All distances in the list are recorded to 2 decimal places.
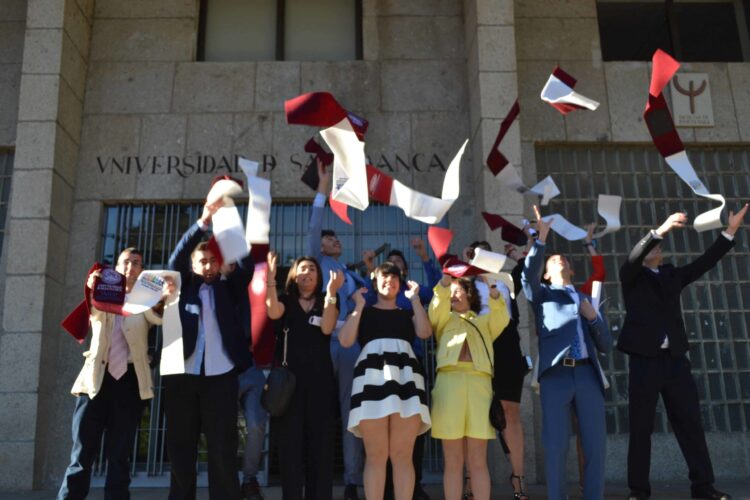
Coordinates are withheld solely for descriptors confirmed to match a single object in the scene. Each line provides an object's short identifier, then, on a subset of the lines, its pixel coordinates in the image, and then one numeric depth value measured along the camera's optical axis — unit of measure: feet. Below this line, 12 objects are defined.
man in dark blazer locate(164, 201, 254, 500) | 16.98
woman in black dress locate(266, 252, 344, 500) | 17.08
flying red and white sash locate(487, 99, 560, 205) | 22.09
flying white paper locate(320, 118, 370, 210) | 18.74
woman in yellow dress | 17.33
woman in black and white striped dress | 16.96
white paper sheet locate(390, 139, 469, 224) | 18.69
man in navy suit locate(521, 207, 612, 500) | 18.08
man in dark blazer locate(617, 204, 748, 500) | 19.72
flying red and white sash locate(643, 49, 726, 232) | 19.77
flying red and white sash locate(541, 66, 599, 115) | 20.90
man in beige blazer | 18.16
